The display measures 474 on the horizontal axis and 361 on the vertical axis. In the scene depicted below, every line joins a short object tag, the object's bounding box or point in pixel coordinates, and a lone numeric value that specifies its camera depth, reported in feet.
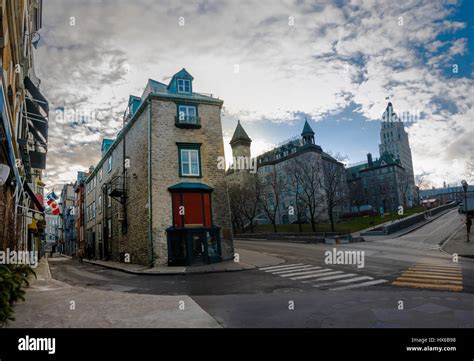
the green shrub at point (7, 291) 16.98
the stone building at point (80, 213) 151.15
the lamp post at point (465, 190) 83.07
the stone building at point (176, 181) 69.56
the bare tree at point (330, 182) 149.28
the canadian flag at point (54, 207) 87.23
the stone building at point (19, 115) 27.96
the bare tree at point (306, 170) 167.14
